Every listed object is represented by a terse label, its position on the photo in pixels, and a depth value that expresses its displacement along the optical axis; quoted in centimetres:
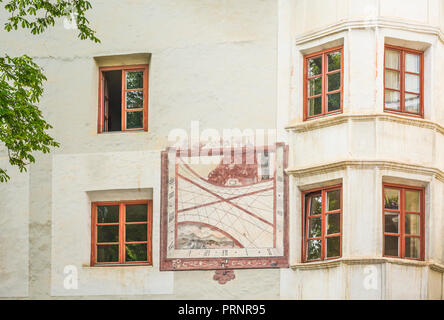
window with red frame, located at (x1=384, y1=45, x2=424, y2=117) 2425
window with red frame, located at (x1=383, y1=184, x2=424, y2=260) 2358
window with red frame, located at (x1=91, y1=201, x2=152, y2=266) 2508
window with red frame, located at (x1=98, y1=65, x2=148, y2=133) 2575
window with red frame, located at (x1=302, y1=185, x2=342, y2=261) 2370
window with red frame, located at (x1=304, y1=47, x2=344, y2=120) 2431
